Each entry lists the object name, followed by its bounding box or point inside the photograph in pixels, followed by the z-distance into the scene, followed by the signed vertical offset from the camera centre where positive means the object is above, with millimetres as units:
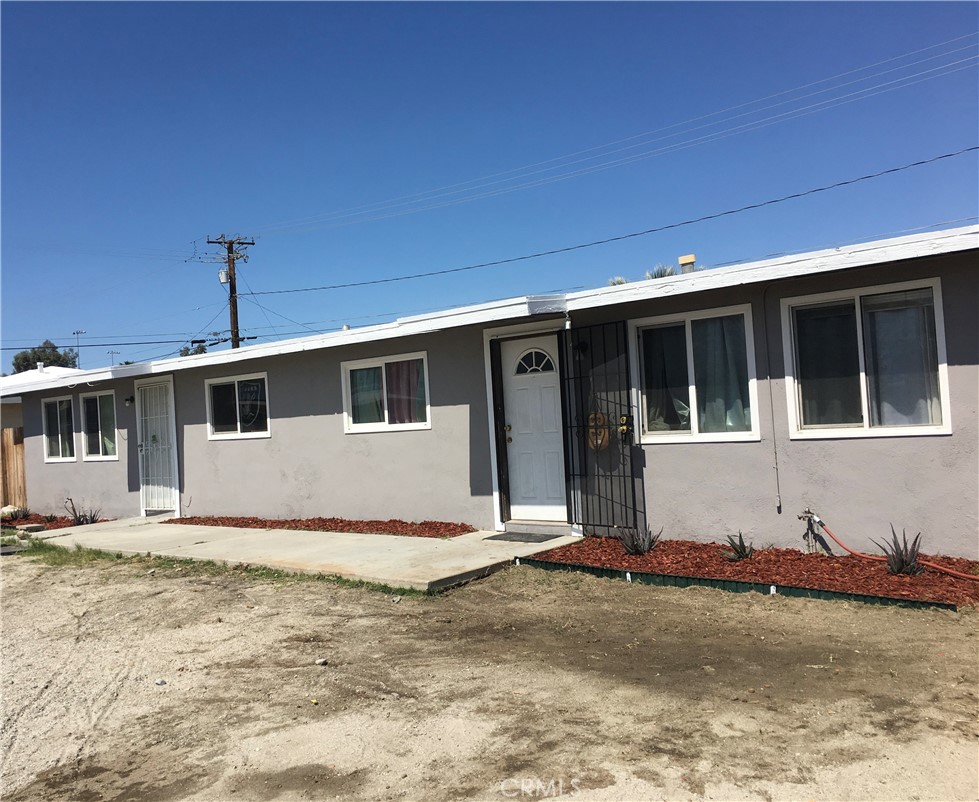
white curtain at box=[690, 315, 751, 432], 8094 +323
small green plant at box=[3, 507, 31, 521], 16828 -1529
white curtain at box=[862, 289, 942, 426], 7035 +330
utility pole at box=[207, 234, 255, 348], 30062 +6702
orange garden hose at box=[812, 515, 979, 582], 6332 -1450
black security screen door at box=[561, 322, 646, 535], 8820 -251
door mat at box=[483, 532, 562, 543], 9364 -1469
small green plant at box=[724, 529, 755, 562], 7590 -1430
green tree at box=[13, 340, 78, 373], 59031 +6555
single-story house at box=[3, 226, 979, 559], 7000 +47
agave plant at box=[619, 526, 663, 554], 8195 -1382
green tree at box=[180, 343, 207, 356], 36003 +3964
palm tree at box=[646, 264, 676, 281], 20534 +3609
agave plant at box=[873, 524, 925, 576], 6645 -1397
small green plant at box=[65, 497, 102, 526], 15711 -1522
